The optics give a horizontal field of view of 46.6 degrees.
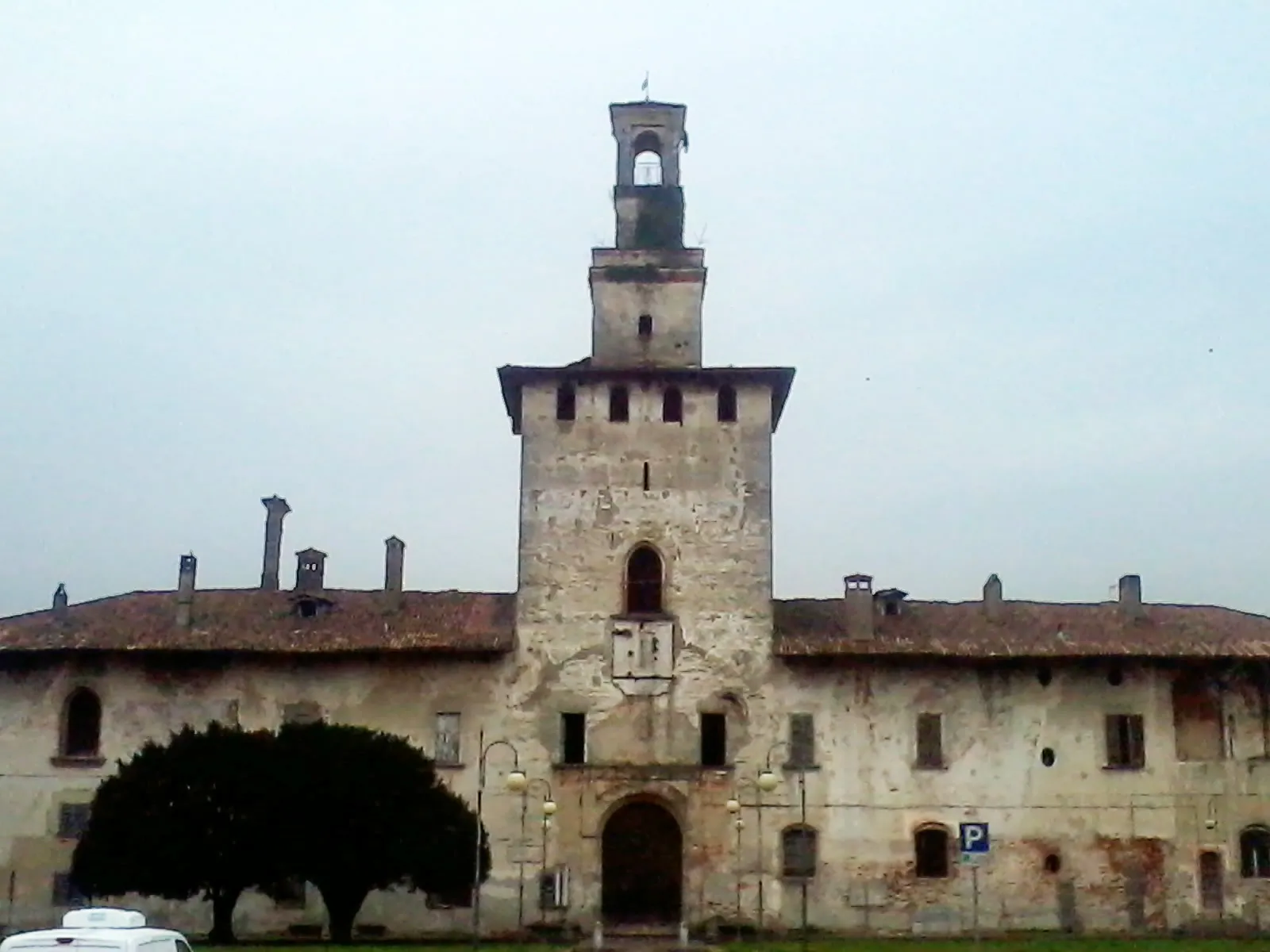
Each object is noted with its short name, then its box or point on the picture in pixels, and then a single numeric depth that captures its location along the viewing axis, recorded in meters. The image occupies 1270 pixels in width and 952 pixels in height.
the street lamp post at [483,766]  33.40
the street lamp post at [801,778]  36.56
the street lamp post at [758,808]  35.99
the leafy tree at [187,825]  31.55
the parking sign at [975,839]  23.11
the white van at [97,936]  13.84
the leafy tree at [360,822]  31.91
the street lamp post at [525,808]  36.00
